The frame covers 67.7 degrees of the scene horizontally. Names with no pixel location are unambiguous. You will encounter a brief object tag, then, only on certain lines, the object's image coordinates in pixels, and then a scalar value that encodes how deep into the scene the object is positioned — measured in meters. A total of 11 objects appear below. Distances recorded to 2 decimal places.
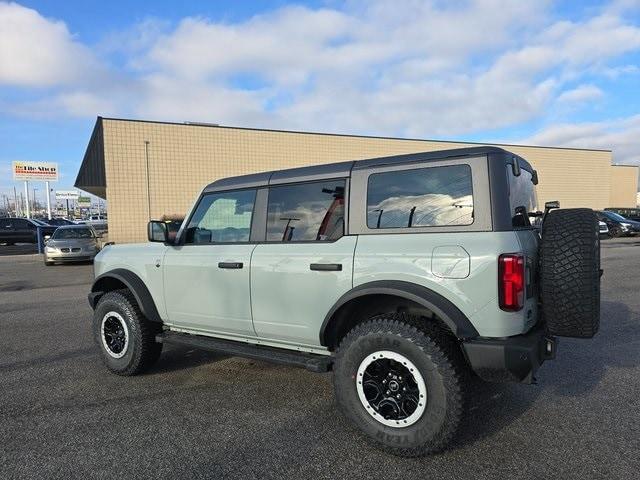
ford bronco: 2.96
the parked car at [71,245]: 16.20
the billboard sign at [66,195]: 98.64
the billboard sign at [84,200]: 97.16
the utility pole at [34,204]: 128.98
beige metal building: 20.82
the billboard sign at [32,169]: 46.19
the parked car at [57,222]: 34.82
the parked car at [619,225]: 24.75
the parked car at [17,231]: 27.62
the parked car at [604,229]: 21.68
